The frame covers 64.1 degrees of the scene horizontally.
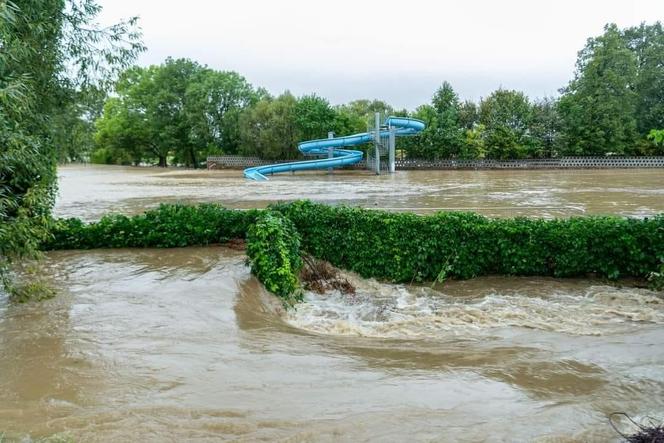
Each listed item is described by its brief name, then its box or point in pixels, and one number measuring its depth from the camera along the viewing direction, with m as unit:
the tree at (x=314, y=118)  47.16
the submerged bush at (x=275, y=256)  8.08
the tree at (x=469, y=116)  46.97
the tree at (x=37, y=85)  5.43
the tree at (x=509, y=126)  43.41
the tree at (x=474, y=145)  43.91
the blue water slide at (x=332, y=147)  36.72
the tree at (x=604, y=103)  40.22
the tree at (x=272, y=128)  48.59
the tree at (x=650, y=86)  42.50
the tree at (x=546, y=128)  43.53
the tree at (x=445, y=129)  44.38
